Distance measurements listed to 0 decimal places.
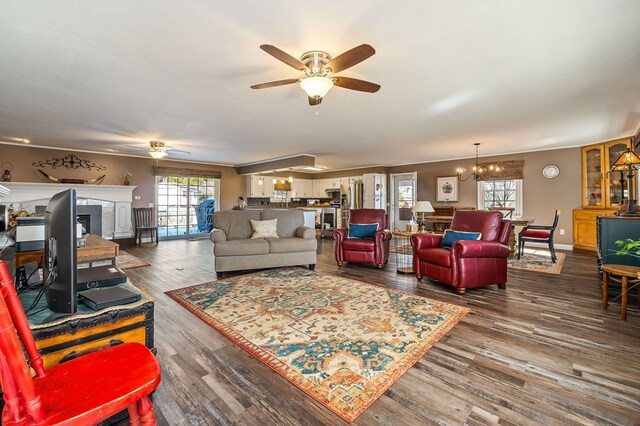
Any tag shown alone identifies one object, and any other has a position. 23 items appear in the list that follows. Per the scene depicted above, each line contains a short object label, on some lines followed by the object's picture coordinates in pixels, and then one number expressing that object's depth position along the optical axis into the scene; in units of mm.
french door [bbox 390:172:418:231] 9375
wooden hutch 5879
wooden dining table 5324
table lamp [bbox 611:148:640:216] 3440
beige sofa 4234
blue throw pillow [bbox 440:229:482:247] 3838
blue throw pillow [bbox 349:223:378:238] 5090
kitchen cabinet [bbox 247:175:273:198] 9773
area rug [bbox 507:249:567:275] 4637
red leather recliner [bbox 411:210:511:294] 3484
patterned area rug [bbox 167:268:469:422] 1809
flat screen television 1162
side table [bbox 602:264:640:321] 2574
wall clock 6728
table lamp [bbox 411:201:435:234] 4751
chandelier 7223
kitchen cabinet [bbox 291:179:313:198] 11023
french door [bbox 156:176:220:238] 8422
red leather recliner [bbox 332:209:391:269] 4781
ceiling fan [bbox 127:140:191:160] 5754
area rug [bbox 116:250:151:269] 4914
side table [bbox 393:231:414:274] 4492
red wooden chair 713
